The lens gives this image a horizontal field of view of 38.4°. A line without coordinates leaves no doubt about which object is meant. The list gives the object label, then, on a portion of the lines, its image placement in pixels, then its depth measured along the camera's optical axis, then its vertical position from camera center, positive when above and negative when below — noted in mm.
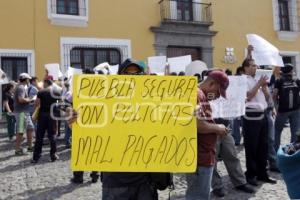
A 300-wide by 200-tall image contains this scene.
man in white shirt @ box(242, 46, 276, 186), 5734 -220
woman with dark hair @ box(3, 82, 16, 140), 10292 +305
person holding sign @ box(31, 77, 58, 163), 7688 -6
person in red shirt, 3344 -354
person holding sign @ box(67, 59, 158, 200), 2861 -471
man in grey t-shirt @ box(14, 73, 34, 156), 8625 +166
